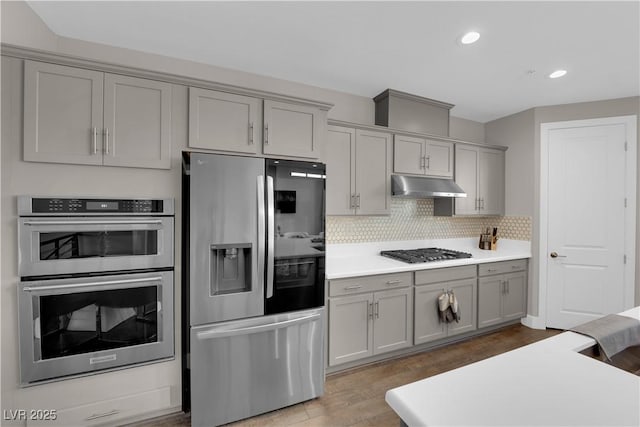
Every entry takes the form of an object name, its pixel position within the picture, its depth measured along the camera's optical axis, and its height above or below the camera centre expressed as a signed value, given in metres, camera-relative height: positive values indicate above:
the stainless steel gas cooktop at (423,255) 2.89 -0.46
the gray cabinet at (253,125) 1.93 +0.63
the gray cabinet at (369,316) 2.41 -0.94
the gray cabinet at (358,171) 2.72 +0.41
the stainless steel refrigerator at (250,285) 1.82 -0.51
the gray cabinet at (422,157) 3.05 +0.63
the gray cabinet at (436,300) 2.78 -0.90
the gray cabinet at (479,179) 3.46 +0.43
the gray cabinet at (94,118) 1.58 +0.55
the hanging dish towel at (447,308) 2.83 -0.96
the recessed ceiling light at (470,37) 2.05 +1.30
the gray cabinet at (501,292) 3.16 -0.92
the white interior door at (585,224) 3.11 -0.12
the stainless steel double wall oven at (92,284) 1.56 -0.44
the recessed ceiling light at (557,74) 2.59 +1.30
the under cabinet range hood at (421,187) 2.92 +0.27
